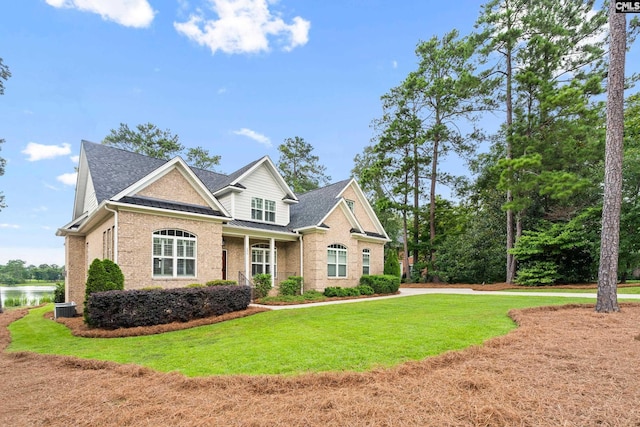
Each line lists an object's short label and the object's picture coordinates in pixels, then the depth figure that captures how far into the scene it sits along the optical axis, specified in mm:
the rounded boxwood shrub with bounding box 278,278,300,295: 15280
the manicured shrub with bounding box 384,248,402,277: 20484
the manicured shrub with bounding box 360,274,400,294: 18219
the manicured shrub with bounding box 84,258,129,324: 9398
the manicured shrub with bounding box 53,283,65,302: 16955
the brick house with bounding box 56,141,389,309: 11125
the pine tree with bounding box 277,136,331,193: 35688
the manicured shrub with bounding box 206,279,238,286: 11841
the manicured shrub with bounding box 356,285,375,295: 17328
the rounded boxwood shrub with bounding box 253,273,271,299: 14594
